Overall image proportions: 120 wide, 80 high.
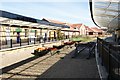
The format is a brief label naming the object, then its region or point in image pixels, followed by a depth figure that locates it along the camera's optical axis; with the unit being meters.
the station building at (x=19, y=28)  8.25
